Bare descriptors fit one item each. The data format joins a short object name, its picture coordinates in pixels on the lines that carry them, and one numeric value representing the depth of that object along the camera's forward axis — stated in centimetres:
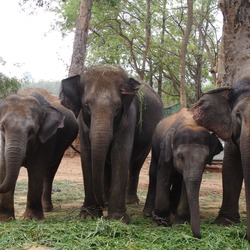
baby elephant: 534
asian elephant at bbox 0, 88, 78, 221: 554
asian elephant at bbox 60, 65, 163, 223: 577
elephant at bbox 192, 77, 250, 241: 565
